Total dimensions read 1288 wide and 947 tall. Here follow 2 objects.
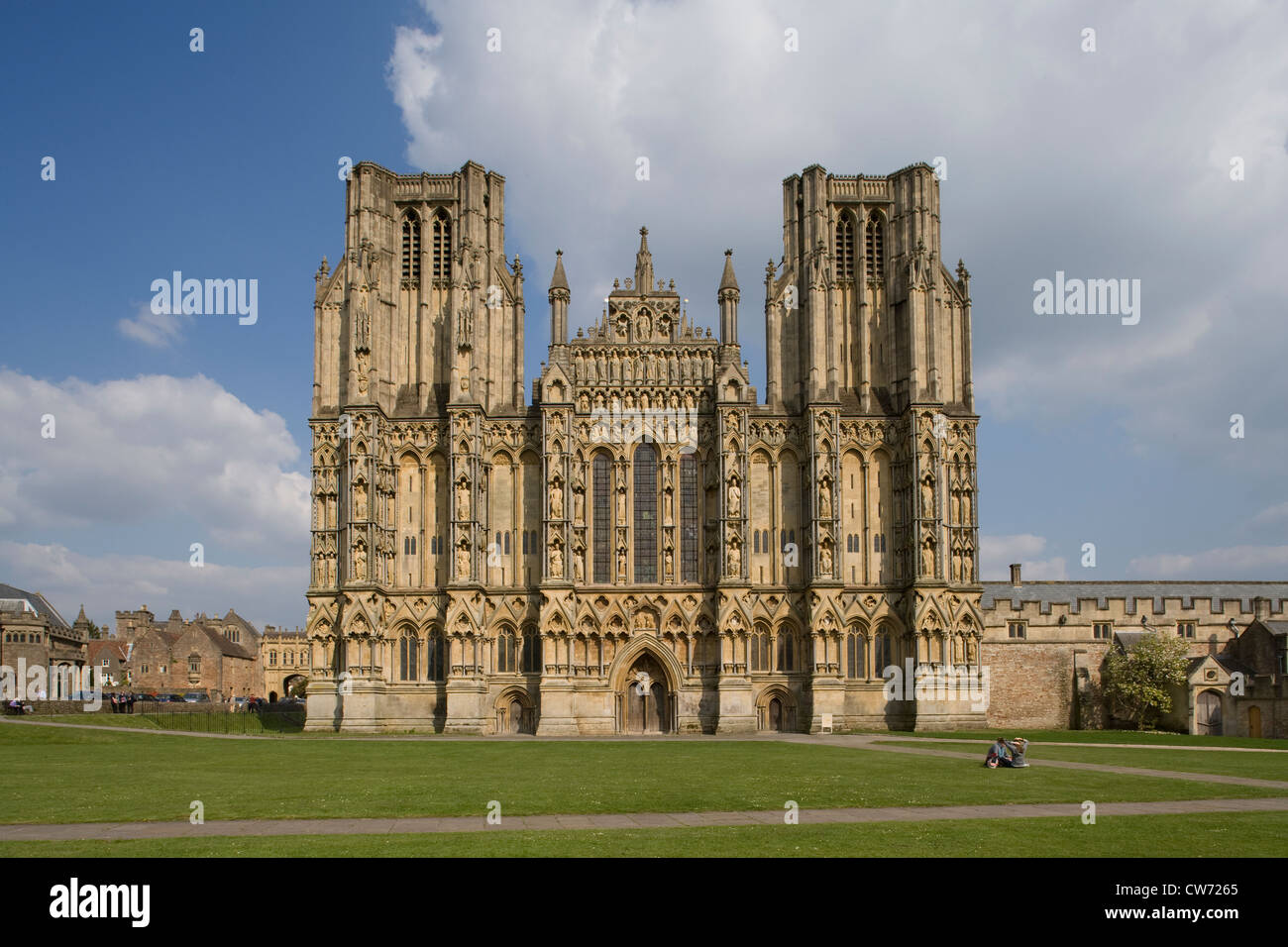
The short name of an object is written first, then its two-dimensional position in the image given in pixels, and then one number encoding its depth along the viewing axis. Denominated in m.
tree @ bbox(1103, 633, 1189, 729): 64.69
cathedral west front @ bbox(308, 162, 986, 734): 63.00
